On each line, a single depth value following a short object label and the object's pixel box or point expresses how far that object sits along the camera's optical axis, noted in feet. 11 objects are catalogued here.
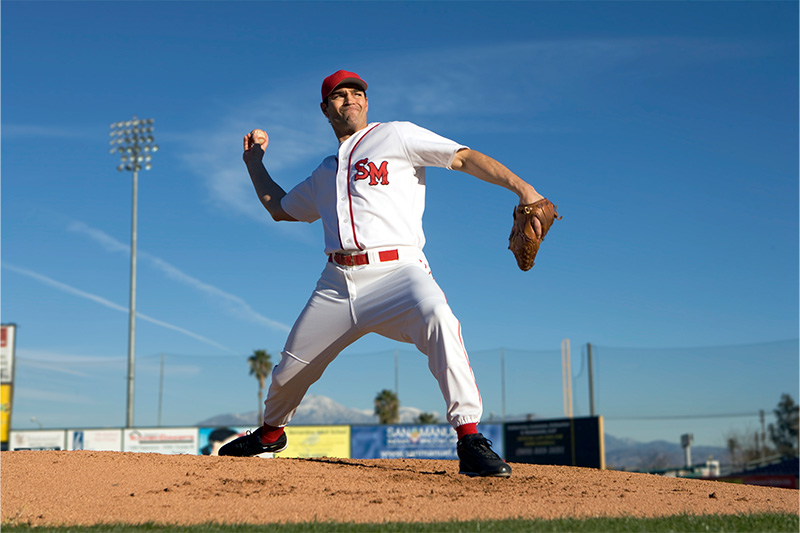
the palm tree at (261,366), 109.25
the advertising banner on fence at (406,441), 73.51
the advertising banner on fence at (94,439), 75.10
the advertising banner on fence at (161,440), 74.74
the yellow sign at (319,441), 73.51
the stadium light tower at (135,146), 81.51
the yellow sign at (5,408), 69.00
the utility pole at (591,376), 74.81
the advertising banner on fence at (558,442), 66.59
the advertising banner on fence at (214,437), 74.54
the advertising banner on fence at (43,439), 76.21
